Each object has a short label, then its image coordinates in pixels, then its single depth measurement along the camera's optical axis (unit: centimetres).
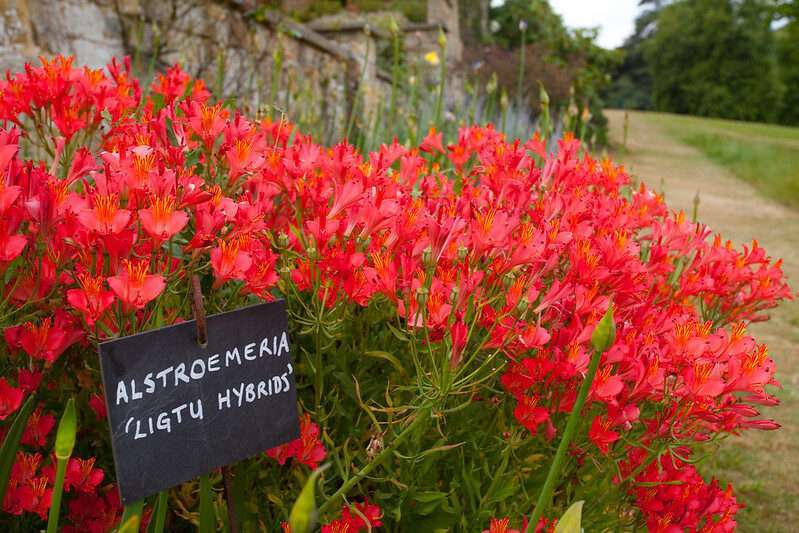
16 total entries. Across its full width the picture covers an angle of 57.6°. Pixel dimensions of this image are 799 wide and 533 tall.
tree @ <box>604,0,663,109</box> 4553
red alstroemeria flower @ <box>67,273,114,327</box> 89
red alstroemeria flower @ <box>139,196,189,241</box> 95
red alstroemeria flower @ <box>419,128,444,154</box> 190
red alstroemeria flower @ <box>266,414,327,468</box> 122
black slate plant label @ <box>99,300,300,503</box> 93
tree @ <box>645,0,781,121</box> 3122
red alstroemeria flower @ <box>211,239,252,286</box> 105
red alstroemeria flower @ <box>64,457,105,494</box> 118
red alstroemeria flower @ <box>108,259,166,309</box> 89
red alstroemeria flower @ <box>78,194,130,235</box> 91
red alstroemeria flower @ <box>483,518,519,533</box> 116
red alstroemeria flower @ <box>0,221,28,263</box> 89
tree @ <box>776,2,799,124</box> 3102
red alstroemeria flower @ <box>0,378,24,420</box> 103
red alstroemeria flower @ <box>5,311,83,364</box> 100
